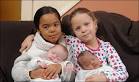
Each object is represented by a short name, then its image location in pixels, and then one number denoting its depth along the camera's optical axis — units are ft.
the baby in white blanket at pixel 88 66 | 4.96
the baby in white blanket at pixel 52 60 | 5.12
